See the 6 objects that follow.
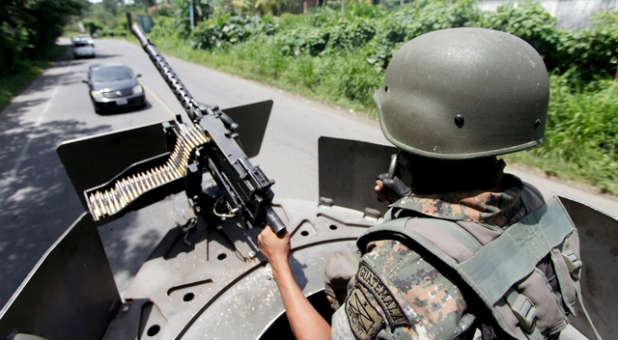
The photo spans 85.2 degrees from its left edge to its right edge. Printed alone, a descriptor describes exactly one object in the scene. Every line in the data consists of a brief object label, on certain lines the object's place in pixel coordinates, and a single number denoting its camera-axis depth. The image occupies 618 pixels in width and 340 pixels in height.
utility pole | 22.61
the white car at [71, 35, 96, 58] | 23.06
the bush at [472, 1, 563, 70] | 7.05
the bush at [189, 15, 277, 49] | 17.08
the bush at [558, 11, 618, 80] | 6.44
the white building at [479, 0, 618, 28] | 8.76
